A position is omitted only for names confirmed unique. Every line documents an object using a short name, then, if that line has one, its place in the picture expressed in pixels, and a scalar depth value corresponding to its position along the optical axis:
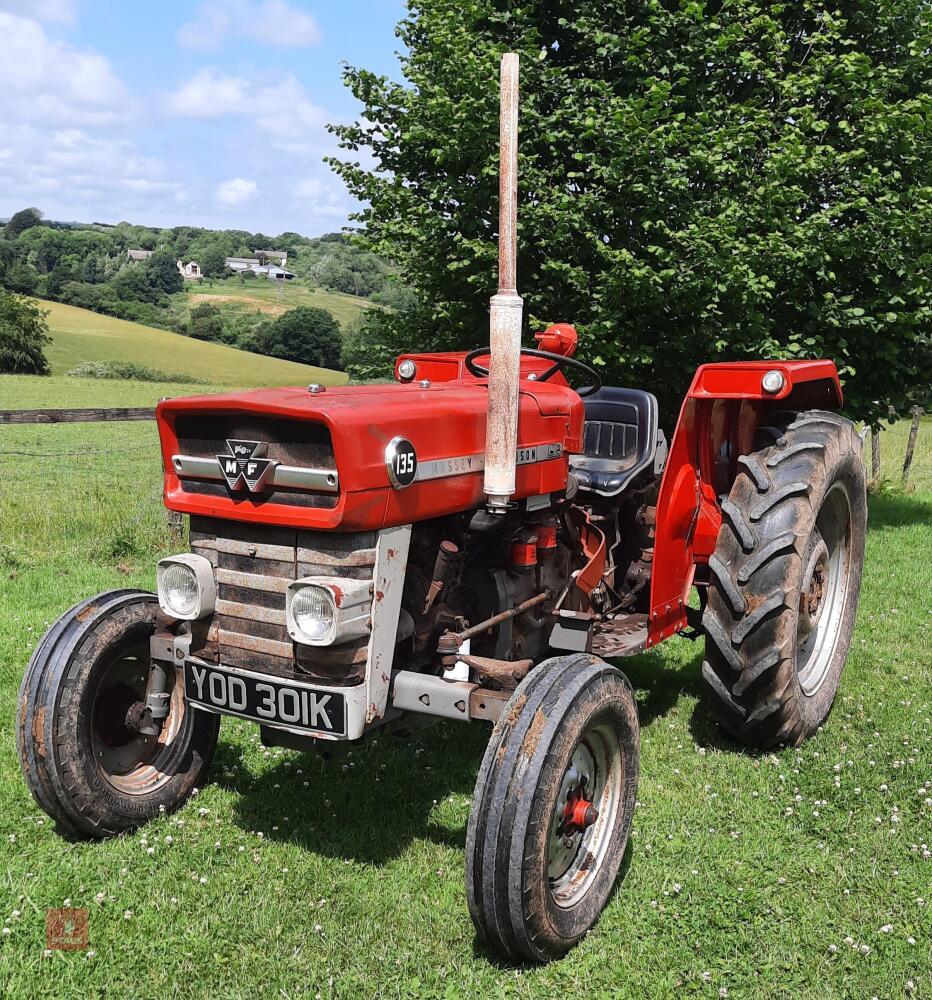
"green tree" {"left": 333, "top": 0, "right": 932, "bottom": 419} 8.66
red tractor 2.71
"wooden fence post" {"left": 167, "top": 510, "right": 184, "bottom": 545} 7.70
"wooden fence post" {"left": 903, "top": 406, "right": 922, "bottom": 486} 12.63
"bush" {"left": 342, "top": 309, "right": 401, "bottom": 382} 11.52
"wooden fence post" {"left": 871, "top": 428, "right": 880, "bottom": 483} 12.38
